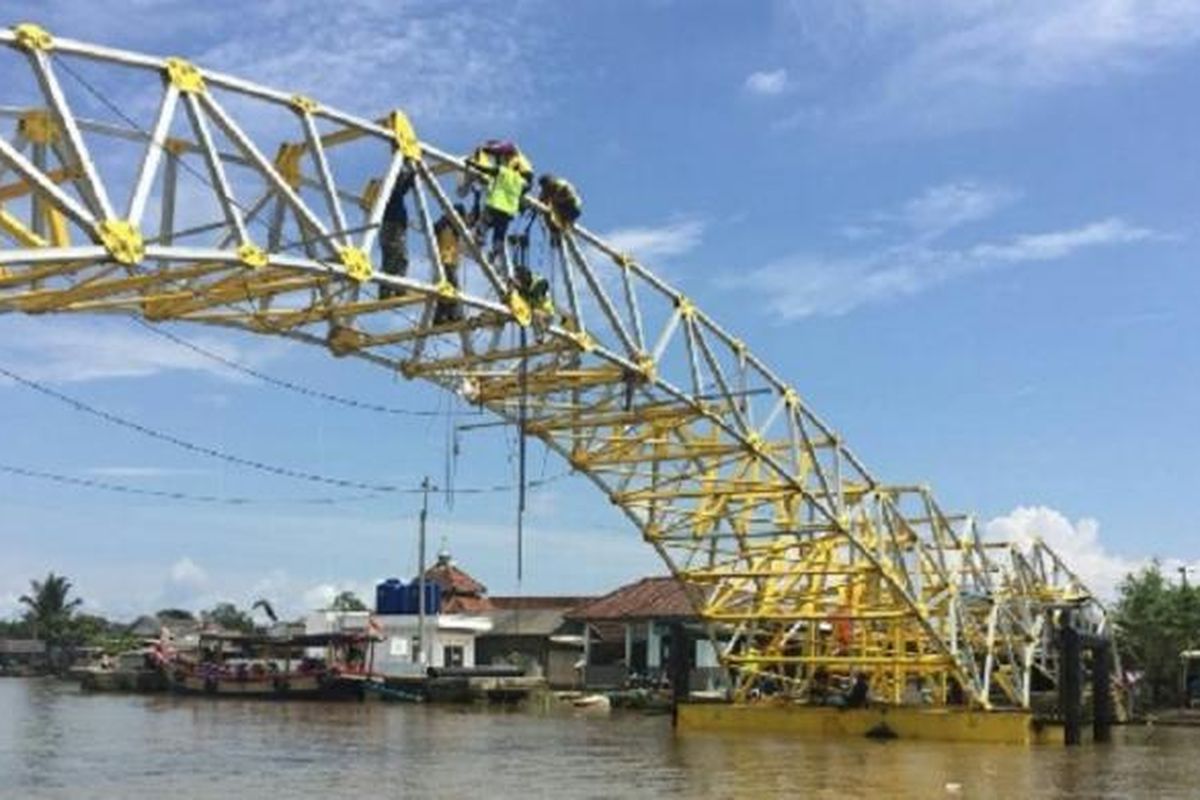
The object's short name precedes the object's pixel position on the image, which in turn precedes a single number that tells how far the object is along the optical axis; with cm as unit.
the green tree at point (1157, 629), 6034
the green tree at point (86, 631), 12500
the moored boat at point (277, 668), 6488
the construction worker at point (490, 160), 2391
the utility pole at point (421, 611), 7100
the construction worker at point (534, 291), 2470
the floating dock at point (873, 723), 3794
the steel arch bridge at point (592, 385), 1806
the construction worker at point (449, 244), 2325
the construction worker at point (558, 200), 2588
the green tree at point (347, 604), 9003
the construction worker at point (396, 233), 2212
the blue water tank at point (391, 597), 7488
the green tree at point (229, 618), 11862
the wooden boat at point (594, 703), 5737
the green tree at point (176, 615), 12793
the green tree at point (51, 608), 12569
